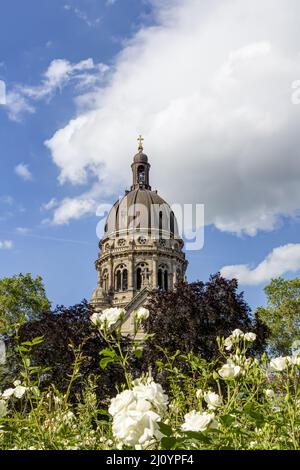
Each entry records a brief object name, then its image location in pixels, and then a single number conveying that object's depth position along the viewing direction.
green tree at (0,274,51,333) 44.56
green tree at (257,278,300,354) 47.72
